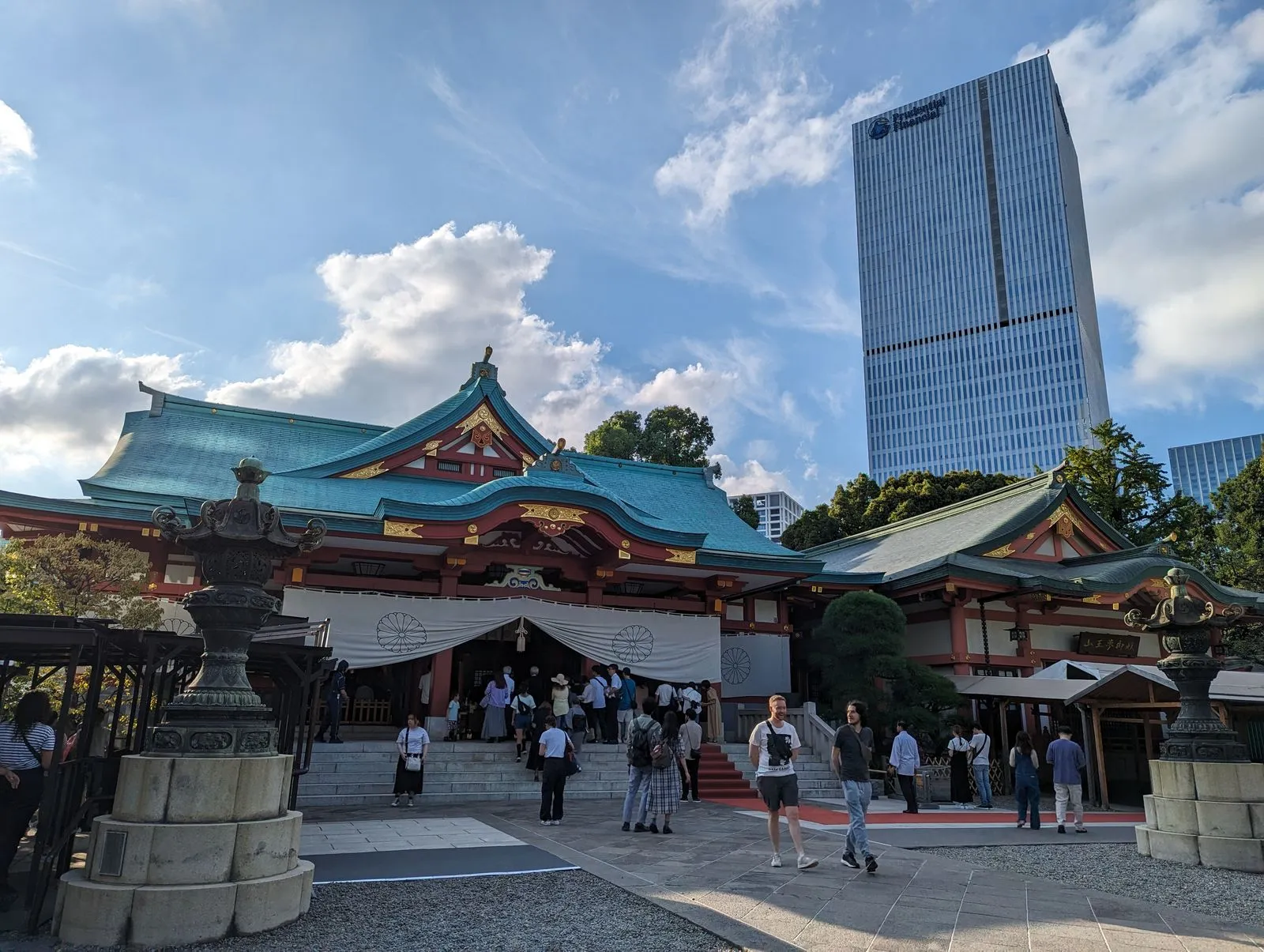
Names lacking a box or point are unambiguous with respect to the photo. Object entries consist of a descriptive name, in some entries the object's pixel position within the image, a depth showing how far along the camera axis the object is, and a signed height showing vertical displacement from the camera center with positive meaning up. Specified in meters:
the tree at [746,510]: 39.62 +8.54
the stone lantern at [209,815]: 5.50 -0.96
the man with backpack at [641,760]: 10.44 -0.89
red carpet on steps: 15.00 -1.64
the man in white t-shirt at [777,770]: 7.90 -0.74
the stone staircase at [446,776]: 13.02 -1.51
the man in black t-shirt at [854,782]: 7.99 -0.86
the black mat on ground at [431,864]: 7.58 -1.72
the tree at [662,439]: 38.03 +11.37
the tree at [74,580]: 10.67 +1.26
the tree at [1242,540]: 26.66 +5.40
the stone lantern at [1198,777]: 8.86 -0.83
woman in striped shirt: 6.37 -0.71
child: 15.97 -0.62
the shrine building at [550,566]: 16.16 +2.73
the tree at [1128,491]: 28.70 +7.23
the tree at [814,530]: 38.06 +7.44
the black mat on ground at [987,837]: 10.18 -1.78
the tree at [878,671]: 17.02 +0.47
